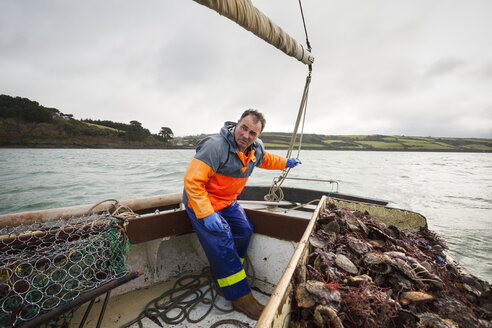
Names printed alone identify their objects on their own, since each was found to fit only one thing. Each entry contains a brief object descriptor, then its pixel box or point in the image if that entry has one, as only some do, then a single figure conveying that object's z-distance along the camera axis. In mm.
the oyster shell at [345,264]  1568
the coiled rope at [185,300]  2232
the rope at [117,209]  2559
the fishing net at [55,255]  1393
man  2141
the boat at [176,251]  2225
